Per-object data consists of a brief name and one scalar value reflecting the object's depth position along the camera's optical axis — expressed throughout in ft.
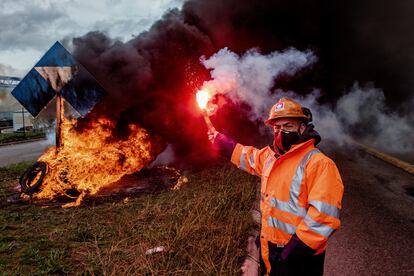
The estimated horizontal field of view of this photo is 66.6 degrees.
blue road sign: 23.47
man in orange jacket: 6.98
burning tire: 21.49
